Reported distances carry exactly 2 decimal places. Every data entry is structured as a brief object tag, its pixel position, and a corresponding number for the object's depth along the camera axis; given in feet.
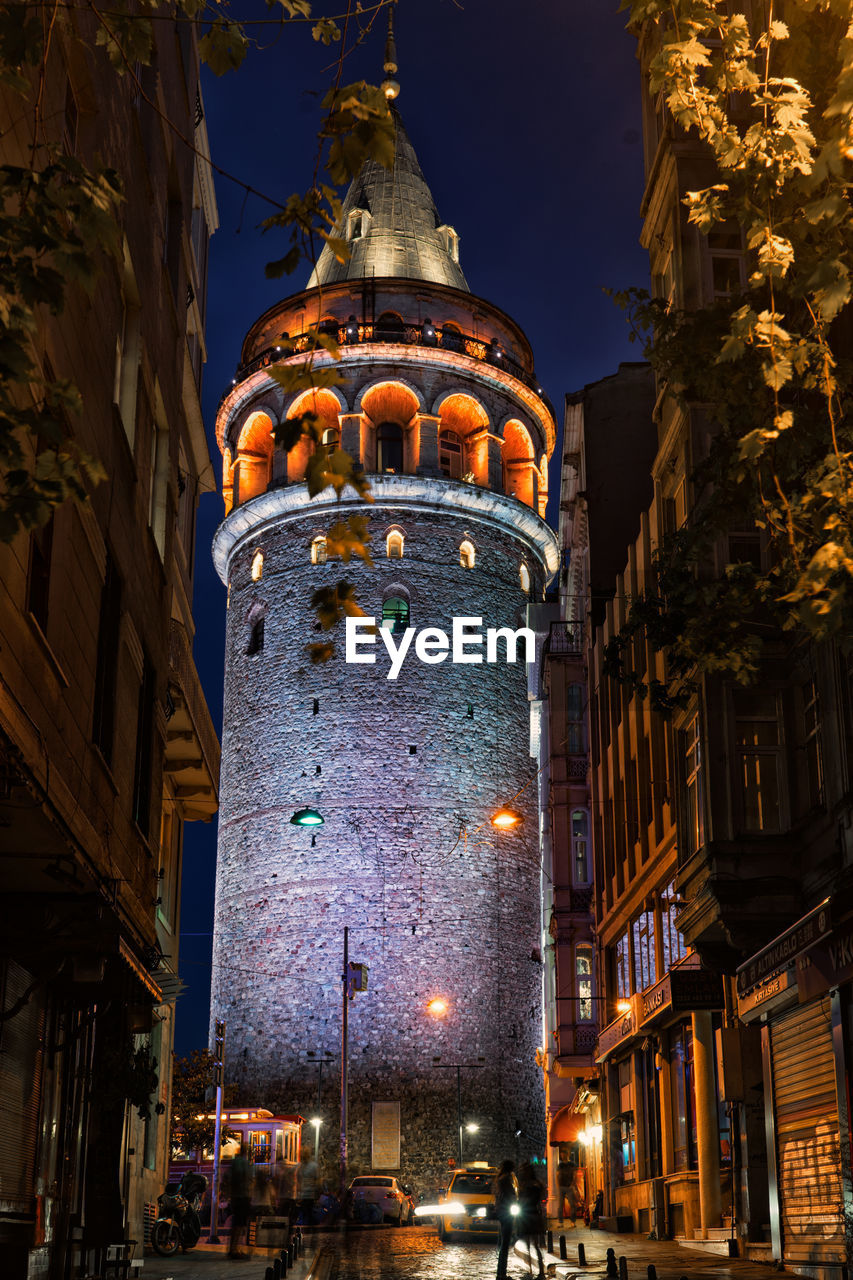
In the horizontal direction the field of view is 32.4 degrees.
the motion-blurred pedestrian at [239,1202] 65.51
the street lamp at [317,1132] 132.87
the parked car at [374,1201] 113.80
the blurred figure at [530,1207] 50.52
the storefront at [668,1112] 64.59
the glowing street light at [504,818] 85.16
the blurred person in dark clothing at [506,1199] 50.19
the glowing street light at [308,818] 111.64
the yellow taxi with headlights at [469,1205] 82.30
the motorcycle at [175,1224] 68.08
